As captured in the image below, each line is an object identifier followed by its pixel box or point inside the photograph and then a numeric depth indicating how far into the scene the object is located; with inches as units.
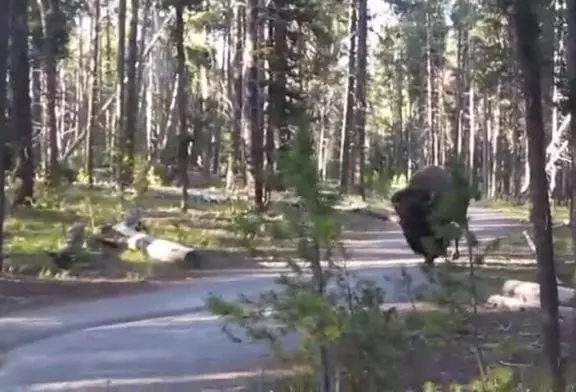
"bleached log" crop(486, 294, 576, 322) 563.0
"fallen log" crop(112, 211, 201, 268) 826.8
